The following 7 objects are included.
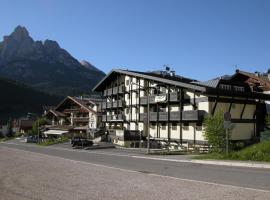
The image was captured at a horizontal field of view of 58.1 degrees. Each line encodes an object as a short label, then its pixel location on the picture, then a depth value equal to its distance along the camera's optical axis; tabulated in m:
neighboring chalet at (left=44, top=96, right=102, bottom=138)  57.85
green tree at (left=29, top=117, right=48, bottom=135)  69.41
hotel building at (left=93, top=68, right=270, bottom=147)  31.29
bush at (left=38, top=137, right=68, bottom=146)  47.38
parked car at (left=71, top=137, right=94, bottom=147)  38.46
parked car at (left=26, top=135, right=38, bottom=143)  56.51
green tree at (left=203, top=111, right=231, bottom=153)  22.97
